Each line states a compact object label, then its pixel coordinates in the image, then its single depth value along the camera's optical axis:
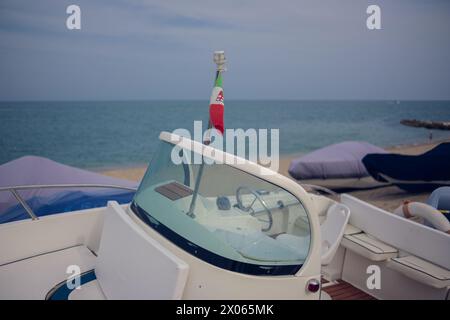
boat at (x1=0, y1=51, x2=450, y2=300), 2.31
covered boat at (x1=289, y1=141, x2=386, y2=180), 13.36
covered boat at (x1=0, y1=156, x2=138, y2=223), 5.55
